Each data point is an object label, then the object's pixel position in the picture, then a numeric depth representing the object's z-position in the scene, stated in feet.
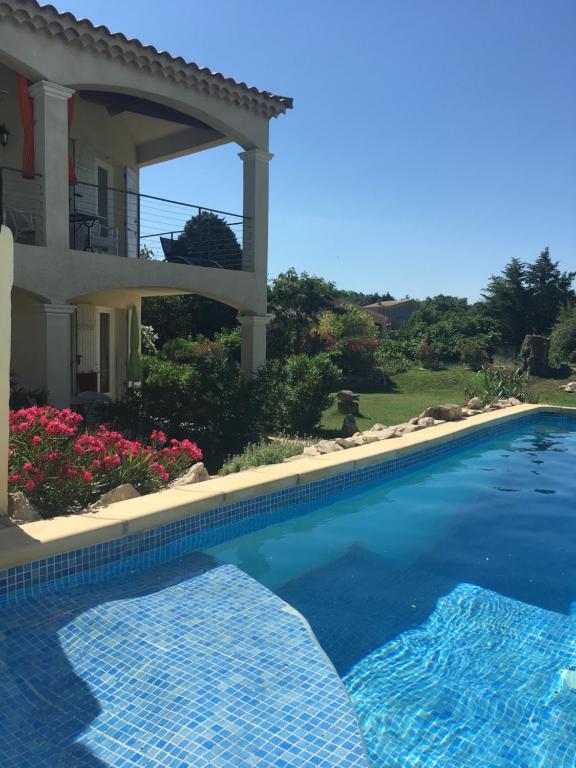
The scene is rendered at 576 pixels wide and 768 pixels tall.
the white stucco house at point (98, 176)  31.09
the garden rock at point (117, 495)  20.24
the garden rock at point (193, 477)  24.05
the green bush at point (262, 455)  28.02
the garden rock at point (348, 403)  55.77
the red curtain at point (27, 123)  30.96
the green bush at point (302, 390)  42.04
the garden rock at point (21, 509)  18.13
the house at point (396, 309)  305.08
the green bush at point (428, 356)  89.04
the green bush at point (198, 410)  37.04
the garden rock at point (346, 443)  34.76
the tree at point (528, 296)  124.16
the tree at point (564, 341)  95.20
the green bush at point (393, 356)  85.82
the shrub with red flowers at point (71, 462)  19.61
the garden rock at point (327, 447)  32.94
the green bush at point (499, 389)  60.06
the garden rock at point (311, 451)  31.76
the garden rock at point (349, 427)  43.65
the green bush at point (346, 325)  94.73
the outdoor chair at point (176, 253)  43.20
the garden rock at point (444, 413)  46.75
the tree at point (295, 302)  91.86
